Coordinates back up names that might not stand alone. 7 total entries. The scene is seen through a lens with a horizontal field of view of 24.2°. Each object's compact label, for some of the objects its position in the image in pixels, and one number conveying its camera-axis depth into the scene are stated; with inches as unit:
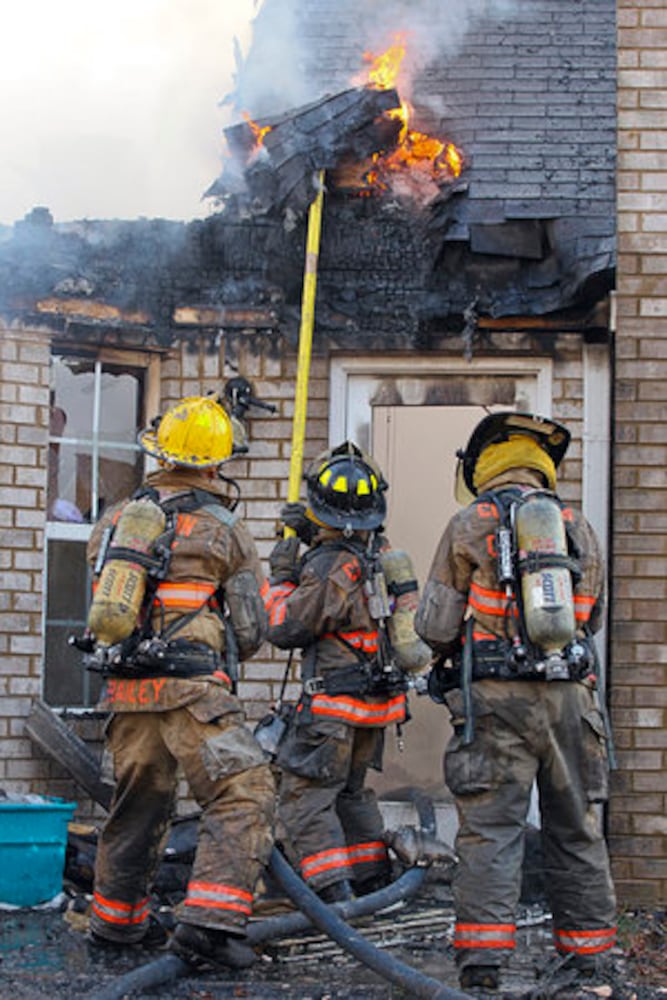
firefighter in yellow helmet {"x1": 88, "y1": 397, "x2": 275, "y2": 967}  218.1
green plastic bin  269.1
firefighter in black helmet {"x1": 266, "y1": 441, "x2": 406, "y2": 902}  275.1
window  344.2
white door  451.8
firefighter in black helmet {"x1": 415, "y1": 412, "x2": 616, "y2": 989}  214.2
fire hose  205.2
